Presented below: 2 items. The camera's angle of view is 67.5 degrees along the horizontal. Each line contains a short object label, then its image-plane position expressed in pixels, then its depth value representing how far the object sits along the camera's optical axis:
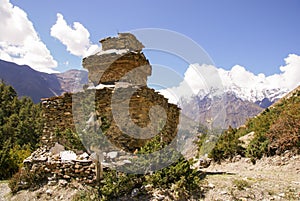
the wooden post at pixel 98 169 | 6.43
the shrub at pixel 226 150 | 12.42
